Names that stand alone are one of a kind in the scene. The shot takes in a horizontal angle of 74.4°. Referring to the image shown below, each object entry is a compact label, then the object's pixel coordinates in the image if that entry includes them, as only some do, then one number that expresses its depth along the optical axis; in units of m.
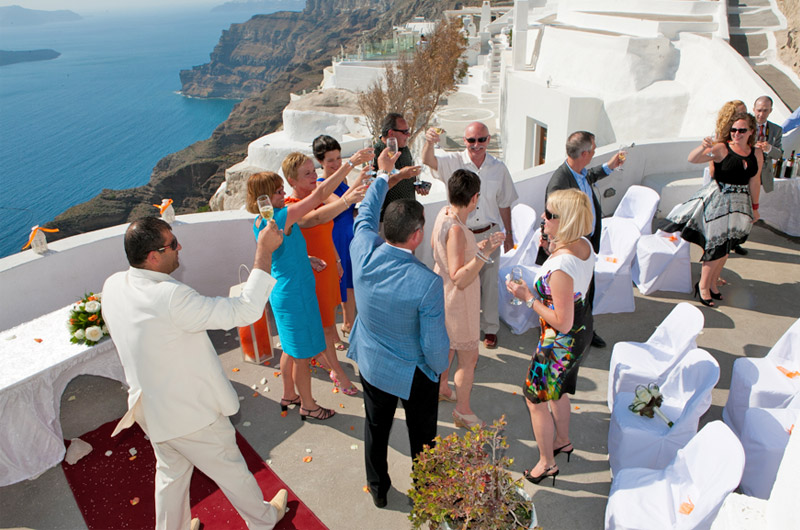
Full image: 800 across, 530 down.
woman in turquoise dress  3.51
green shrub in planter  2.23
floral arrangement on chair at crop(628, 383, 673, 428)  3.42
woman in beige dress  3.37
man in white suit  2.48
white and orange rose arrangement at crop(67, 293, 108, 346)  3.88
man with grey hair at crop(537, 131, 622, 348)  4.41
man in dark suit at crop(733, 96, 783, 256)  5.89
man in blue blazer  2.65
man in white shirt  4.55
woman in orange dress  3.79
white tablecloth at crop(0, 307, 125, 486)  3.55
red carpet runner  3.38
